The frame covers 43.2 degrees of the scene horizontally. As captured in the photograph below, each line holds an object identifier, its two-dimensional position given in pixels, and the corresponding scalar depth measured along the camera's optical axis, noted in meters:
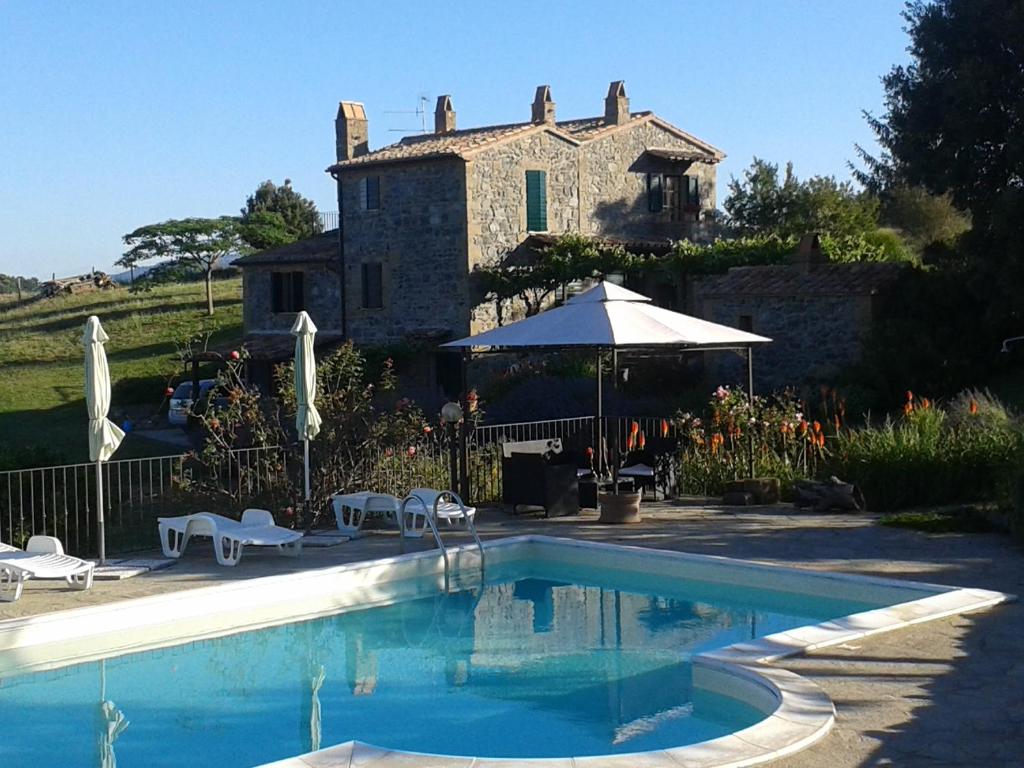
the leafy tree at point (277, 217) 55.34
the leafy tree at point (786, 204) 40.84
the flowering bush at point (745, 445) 14.95
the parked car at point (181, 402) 30.75
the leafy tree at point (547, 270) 32.41
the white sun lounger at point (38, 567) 9.56
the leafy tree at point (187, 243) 51.66
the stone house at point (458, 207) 33.78
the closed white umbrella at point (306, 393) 12.54
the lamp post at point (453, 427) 13.14
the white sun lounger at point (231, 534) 10.95
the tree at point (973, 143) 22.61
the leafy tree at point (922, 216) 42.00
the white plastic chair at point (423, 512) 12.32
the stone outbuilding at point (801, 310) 24.11
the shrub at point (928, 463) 13.83
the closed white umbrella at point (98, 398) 10.53
